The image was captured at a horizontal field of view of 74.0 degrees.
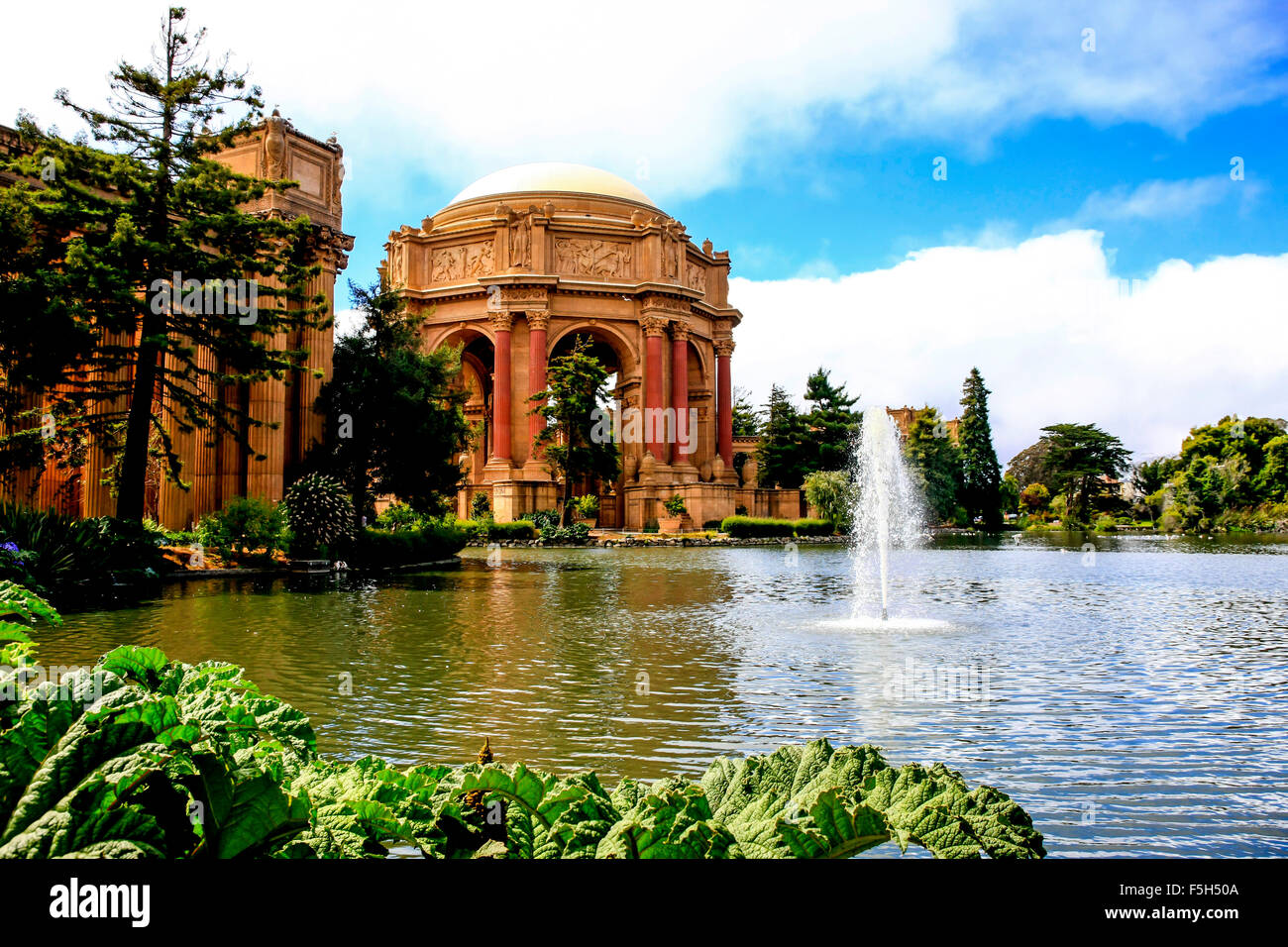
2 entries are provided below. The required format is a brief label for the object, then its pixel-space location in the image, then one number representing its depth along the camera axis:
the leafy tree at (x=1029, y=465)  94.69
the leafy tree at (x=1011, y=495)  89.38
